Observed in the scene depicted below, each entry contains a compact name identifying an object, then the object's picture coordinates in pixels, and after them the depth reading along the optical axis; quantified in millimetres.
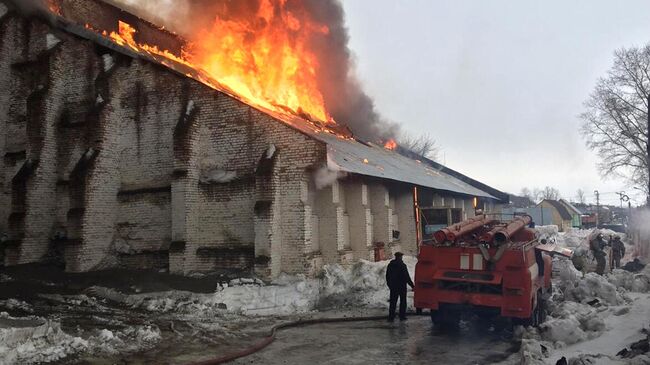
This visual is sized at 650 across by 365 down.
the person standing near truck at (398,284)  11914
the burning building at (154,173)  15062
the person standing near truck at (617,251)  20328
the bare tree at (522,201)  92675
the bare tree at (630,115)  35781
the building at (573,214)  73850
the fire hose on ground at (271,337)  8172
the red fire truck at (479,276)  9555
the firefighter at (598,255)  17656
